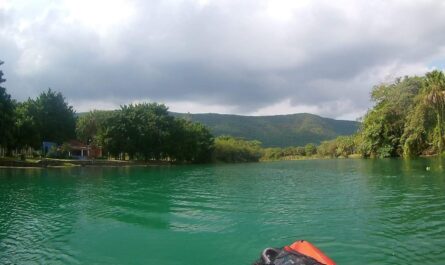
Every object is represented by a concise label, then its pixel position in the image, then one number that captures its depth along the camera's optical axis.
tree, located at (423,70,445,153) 64.00
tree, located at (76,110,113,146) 107.00
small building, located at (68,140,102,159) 96.79
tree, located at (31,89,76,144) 91.69
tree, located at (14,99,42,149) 74.49
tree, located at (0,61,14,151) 59.78
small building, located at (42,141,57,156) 88.59
